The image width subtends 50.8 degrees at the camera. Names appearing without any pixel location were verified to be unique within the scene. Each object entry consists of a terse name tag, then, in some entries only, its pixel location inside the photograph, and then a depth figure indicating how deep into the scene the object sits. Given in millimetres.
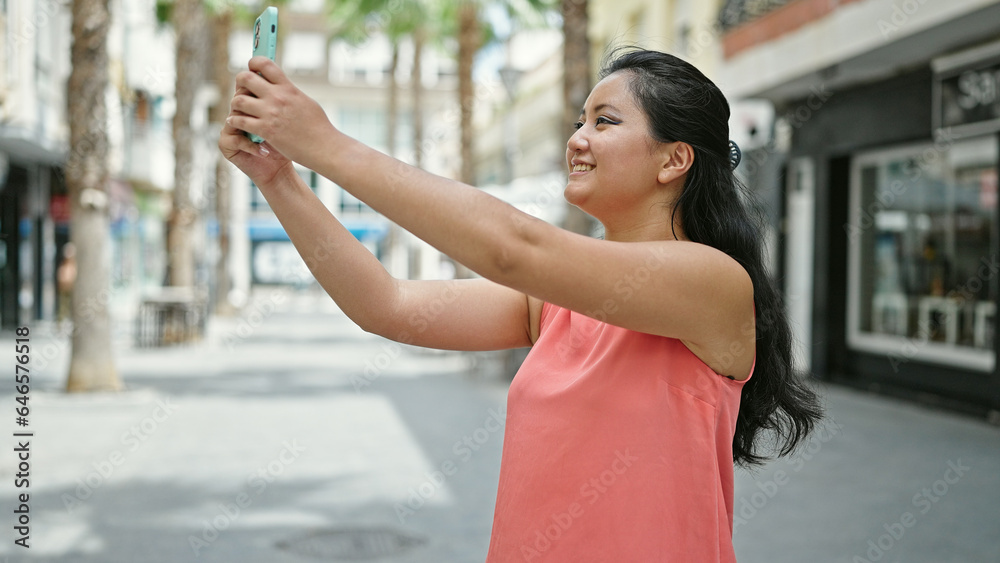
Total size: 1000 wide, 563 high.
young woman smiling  1356
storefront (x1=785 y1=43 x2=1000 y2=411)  11312
